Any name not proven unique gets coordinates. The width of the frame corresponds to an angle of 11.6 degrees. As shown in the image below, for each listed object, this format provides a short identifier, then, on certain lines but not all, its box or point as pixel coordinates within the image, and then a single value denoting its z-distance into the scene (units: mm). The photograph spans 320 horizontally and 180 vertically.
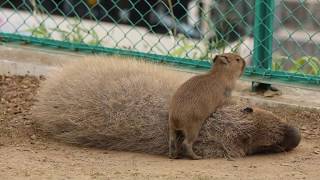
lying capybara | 9154
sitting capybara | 8831
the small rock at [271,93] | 11376
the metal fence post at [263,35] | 11468
